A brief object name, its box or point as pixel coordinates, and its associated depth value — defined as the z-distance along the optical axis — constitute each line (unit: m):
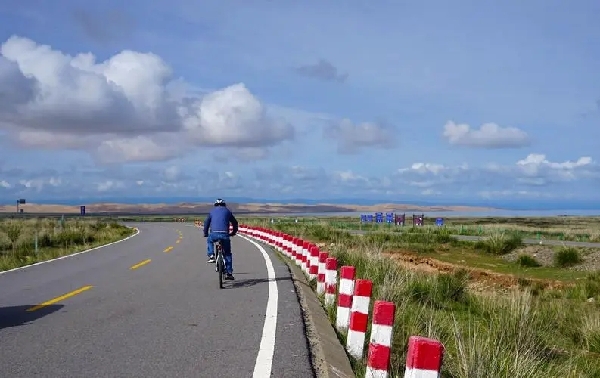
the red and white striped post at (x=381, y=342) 5.59
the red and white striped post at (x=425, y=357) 4.24
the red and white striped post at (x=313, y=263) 14.19
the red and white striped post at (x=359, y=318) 6.91
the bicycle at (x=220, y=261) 12.96
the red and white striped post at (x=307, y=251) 15.49
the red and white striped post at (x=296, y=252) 18.11
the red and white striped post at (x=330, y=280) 10.62
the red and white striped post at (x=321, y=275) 12.02
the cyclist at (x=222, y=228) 13.47
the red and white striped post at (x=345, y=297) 8.12
